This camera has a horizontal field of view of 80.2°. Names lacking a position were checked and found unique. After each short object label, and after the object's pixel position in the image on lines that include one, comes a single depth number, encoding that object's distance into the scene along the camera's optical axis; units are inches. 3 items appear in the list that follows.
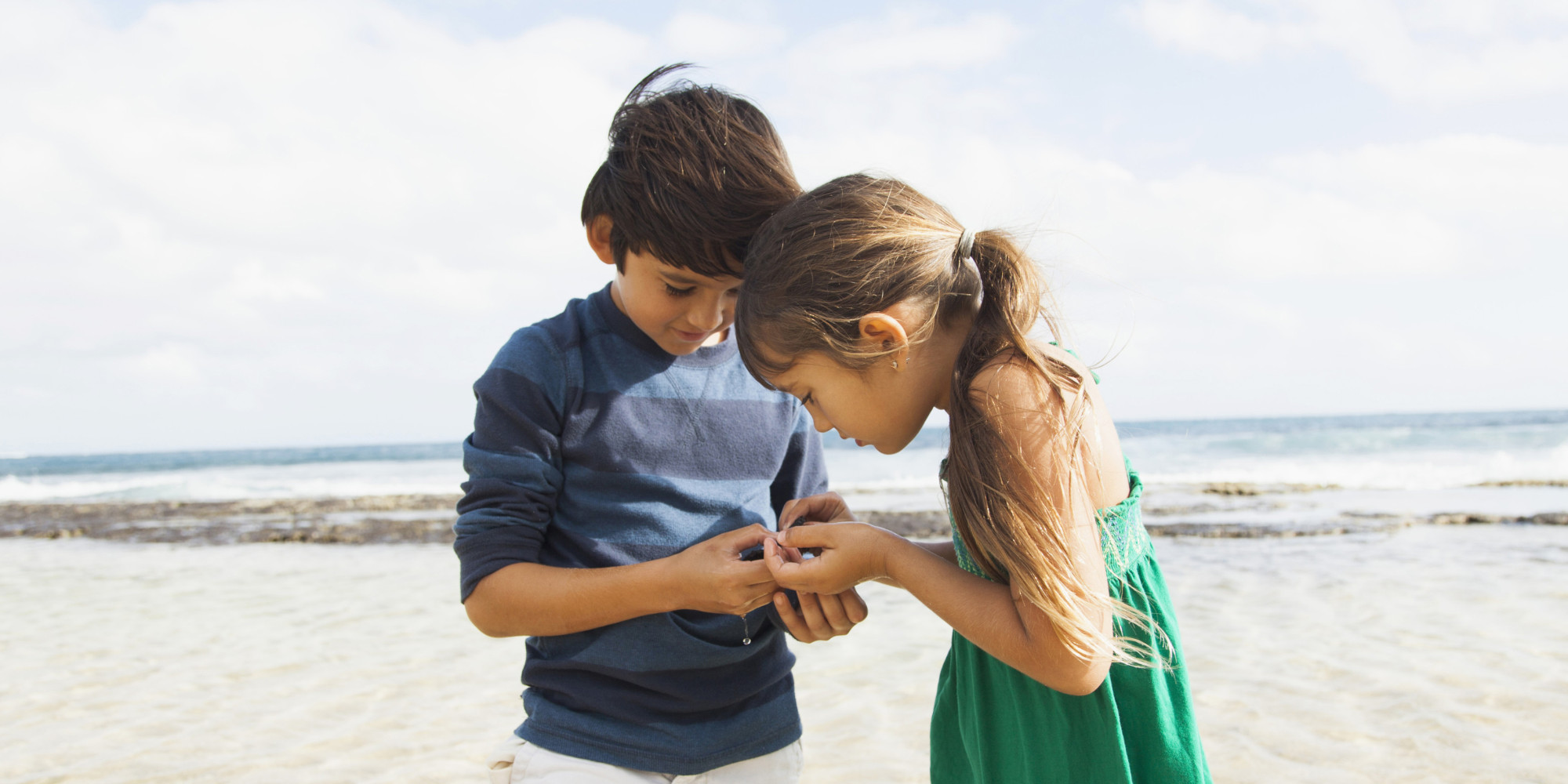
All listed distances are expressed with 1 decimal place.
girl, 53.1
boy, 66.2
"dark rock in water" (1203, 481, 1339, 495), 596.1
